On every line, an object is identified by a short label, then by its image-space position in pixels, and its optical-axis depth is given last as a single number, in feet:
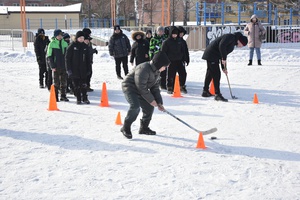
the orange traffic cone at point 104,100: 30.24
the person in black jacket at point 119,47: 41.57
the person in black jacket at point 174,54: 33.73
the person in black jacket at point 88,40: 33.07
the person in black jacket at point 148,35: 38.94
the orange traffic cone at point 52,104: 28.68
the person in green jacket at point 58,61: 31.58
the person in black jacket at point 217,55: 29.59
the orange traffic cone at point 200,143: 19.54
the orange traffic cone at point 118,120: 24.44
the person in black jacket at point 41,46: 37.06
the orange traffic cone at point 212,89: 34.91
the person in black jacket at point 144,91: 19.57
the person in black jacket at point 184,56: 34.17
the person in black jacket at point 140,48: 37.24
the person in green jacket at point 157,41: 35.99
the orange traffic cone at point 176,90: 33.60
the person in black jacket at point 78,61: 29.73
